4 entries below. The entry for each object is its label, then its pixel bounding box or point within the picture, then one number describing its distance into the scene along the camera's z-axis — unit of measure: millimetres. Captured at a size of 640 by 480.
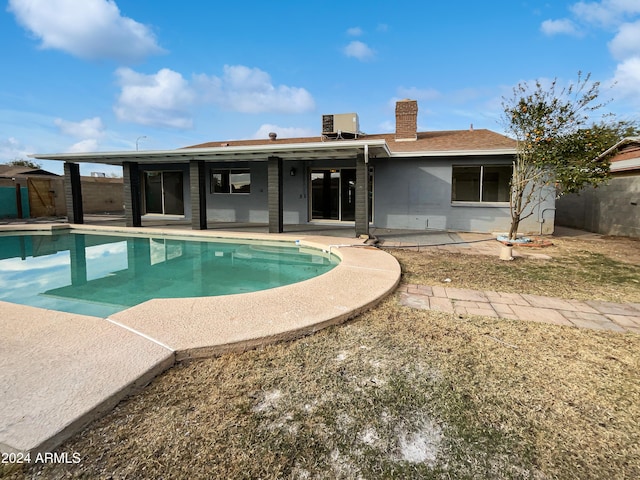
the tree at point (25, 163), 40688
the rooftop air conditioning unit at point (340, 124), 13078
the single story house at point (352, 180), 10305
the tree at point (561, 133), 8266
